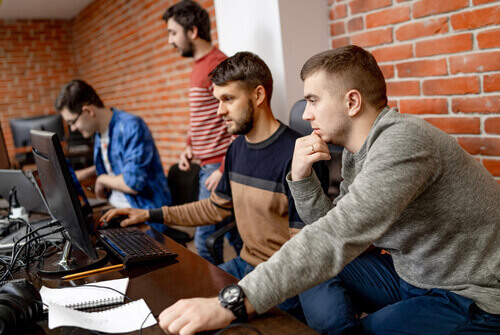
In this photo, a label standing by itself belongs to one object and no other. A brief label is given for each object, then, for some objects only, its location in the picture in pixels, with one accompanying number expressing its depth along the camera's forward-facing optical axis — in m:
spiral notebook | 1.01
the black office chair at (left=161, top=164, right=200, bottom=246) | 2.46
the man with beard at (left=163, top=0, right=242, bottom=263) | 2.54
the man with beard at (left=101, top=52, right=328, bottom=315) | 1.59
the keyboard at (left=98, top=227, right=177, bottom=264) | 1.24
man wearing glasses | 2.36
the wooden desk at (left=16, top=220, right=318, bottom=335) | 0.86
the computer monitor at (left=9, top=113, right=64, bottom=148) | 5.00
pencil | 1.20
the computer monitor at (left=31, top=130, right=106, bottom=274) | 1.10
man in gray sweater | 0.89
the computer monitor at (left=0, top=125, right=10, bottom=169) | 2.35
